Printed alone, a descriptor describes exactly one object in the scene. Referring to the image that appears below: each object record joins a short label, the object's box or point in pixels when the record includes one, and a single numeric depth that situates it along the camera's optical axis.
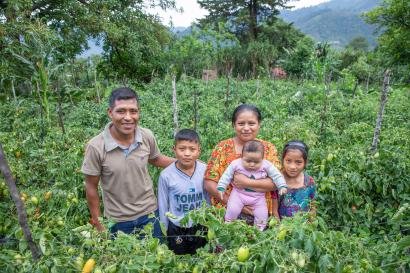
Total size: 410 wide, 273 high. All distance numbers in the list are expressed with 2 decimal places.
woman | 2.23
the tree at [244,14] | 23.28
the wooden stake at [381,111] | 3.03
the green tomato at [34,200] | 2.29
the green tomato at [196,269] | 1.38
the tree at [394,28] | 14.74
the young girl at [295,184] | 2.27
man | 2.04
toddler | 2.14
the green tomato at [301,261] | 1.23
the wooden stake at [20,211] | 1.27
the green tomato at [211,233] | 1.45
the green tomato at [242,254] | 1.27
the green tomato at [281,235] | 1.29
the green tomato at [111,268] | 1.28
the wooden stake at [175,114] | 3.47
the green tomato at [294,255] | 1.24
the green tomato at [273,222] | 1.45
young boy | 2.26
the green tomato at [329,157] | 2.79
